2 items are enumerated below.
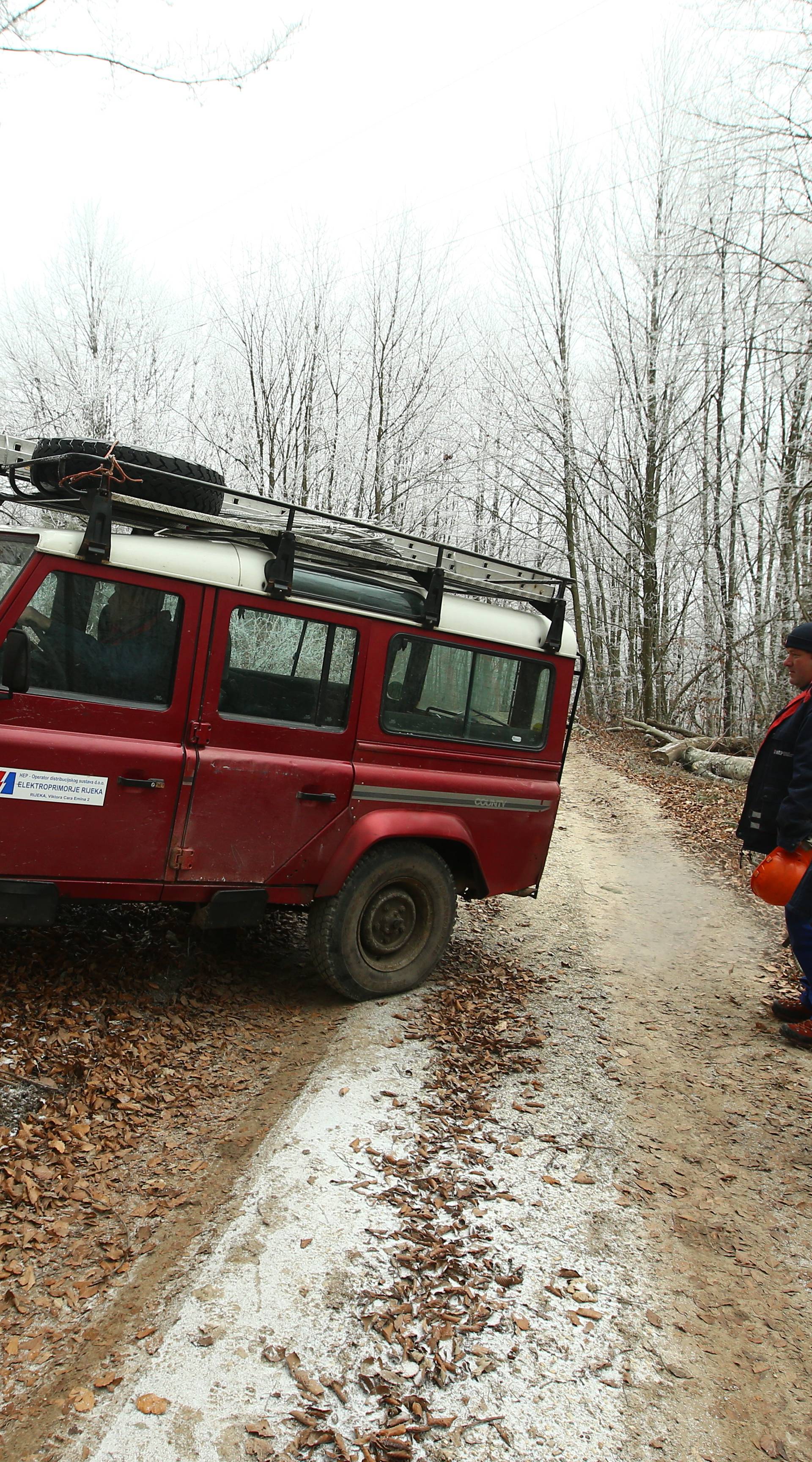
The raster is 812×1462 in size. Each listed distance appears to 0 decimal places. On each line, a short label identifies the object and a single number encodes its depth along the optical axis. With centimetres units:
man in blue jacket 523
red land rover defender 419
